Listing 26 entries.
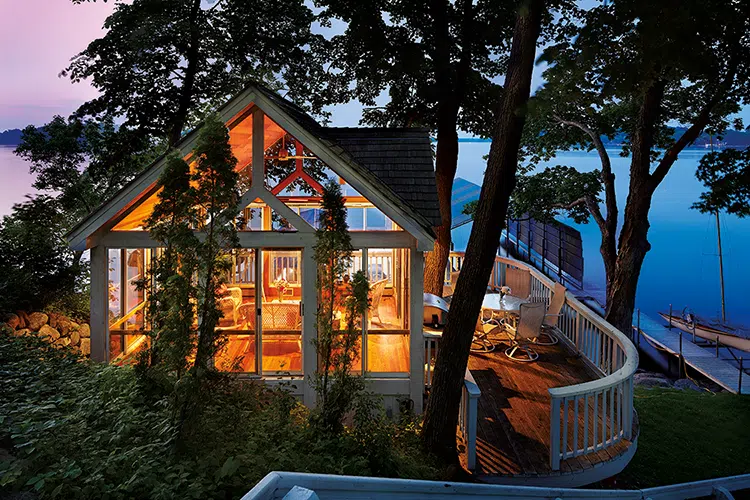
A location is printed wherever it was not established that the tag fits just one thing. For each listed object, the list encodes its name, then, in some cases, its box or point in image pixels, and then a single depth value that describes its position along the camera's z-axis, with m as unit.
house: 7.29
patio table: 10.59
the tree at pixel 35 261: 10.56
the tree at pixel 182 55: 14.83
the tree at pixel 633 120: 8.43
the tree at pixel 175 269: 4.41
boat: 19.53
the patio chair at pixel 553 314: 10.63
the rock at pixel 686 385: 16.43
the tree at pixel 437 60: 13.68
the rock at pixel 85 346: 10.78
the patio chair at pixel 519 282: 12.59
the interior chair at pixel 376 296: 9.27
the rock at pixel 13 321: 9.68
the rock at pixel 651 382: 15.55
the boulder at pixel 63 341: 9.85
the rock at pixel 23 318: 10.14
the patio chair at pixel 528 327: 9.51
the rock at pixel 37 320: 10.37
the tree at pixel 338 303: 5.79
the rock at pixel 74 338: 10.74
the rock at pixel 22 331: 9.08
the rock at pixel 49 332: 9.84
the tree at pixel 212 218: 4.53
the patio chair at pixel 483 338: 10.60
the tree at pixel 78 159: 13.38
